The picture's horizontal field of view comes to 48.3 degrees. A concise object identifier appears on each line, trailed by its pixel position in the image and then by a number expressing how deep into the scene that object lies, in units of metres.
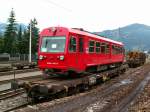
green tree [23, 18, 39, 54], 34.49
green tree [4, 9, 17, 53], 36.51
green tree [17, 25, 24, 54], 34.34
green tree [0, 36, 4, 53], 36.69
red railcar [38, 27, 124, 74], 8.18
